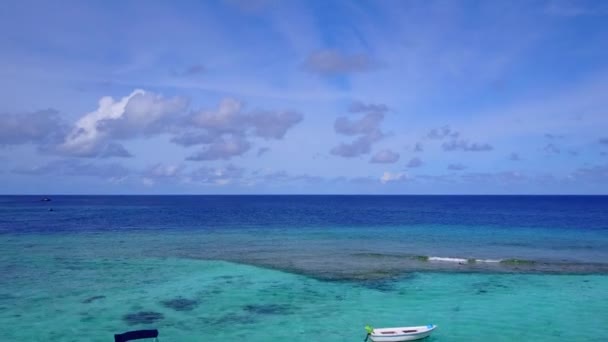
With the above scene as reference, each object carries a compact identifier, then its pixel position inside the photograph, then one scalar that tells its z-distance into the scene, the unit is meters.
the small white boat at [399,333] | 19.55
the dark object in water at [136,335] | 18.19
